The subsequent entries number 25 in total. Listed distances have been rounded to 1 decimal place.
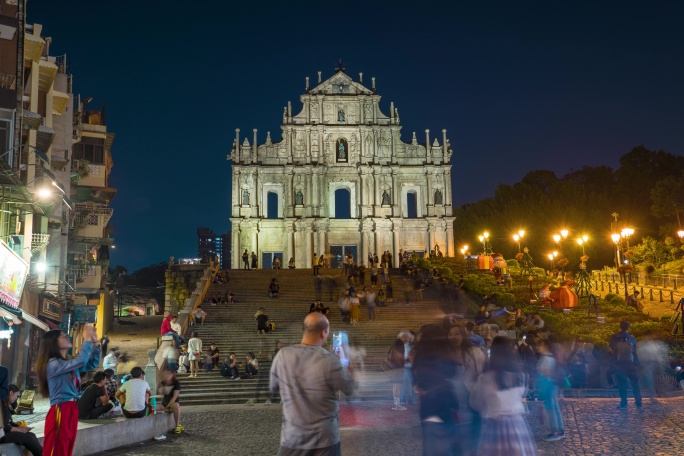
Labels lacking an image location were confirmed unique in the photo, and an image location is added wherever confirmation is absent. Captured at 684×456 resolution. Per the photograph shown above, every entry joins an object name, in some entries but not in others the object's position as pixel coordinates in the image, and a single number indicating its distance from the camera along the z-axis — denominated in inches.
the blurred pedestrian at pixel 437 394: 270.2
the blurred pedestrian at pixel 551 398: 428.8
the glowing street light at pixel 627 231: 1225.4
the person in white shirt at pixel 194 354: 800.9
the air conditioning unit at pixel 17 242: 805.9
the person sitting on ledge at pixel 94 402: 483.5
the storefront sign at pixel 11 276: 656.7
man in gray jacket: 214.2
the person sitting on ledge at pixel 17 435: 320.5
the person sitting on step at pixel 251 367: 788.6
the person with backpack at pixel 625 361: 535.8
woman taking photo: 287.1
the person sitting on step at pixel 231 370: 788.6
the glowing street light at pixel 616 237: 1125.7
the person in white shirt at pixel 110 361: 783.7
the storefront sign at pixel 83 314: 1200.2
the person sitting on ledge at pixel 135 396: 479.5
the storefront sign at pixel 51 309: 971.9
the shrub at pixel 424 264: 1548.2
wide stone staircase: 745.0
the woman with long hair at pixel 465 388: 273.5
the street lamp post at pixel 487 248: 1599.0
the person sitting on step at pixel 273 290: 1270.9
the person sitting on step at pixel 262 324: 999.6
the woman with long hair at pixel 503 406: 266.8
